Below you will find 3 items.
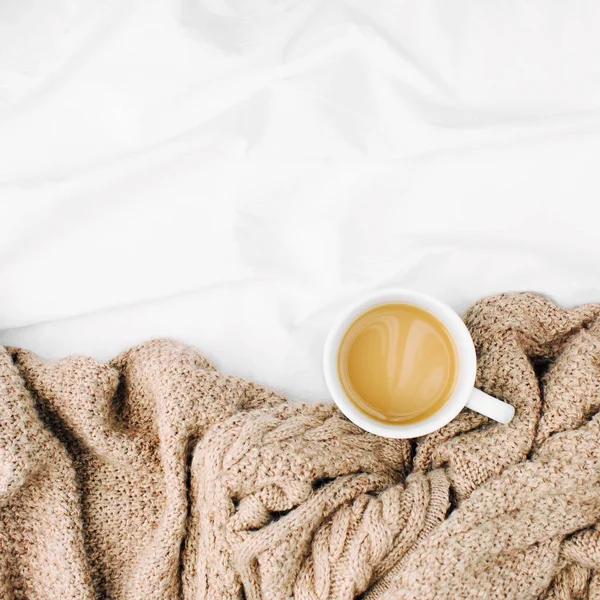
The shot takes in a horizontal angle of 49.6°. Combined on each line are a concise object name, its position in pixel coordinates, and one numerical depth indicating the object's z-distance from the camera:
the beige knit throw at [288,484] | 0.64
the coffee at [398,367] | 0.68
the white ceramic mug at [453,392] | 0.64
